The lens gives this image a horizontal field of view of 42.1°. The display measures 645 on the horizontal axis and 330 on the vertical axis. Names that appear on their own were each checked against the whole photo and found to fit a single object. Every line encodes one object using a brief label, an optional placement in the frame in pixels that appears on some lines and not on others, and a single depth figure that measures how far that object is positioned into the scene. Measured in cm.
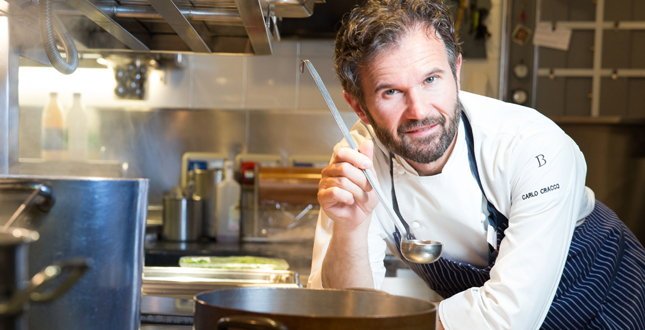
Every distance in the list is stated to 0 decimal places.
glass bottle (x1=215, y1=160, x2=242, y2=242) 367
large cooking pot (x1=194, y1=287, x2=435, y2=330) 64
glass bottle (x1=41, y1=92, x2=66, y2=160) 387
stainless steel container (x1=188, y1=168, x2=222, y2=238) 372
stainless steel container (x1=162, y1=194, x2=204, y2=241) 361
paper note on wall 421
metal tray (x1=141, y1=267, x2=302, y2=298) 191
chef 148
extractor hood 141
